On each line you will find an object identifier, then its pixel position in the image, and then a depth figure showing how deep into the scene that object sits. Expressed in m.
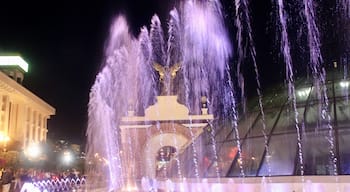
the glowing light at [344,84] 13.37
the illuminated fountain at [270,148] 11.23
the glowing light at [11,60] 59.03
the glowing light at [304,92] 14.24
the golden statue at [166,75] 36.31
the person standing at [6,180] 15.67
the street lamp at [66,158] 50.16
